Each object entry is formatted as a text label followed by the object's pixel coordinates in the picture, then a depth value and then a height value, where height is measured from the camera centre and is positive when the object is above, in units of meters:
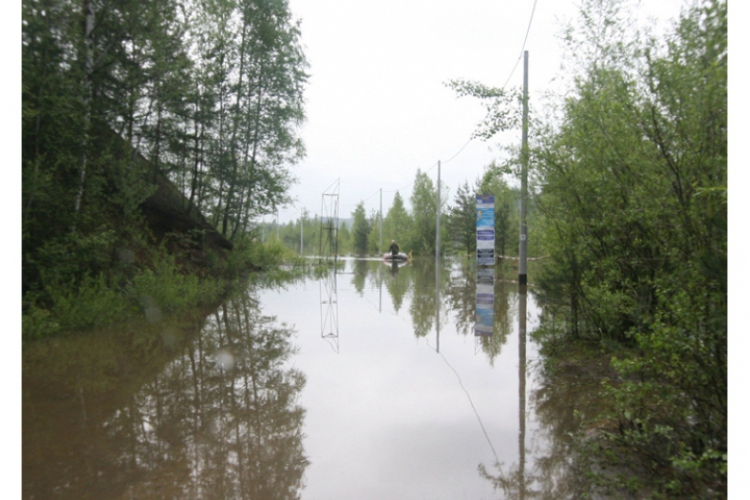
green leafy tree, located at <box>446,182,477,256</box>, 45.62 +2.48
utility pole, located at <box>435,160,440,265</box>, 43.14 +1.53
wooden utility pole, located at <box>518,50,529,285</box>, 7.92 +1.27
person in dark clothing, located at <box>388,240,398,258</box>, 45.22 +0.03
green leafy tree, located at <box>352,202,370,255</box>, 82.19 +2.80
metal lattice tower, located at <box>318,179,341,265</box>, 34.09 +2.12
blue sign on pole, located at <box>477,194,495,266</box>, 26.14 +1.01
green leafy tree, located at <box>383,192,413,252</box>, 67.12 +3.42
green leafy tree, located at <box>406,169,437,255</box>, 61.16 +3.80
